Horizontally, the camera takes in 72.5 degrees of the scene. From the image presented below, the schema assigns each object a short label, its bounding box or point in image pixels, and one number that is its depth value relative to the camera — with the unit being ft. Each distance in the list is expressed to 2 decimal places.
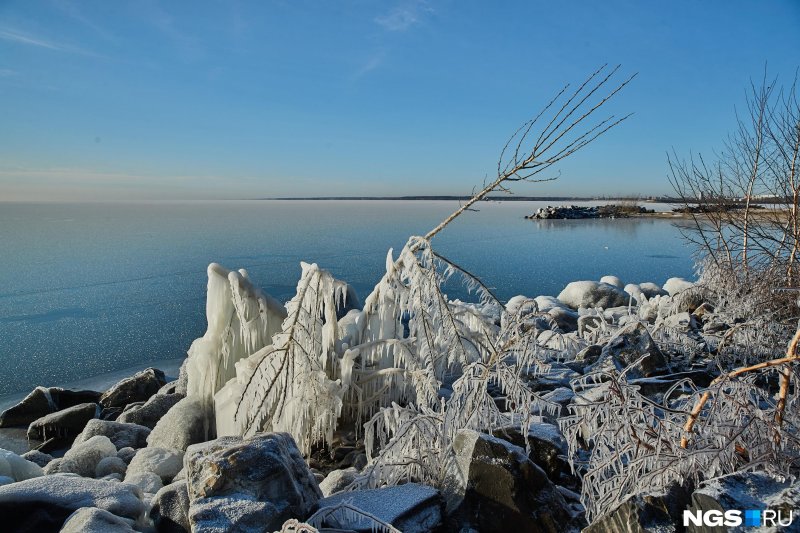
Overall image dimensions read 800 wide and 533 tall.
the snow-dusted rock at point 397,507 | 8.36
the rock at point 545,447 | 11.22
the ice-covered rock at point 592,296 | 40.65
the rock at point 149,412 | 20.88
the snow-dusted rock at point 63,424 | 21.45
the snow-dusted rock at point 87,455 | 15.83
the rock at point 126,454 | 17.30
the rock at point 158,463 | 15.05
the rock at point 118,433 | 18.65
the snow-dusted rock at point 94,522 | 7.97
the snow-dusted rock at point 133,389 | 24.48
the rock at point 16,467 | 13.76
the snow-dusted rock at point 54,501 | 8.80
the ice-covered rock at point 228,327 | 16.52
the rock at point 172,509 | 9.23
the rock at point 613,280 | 46.13
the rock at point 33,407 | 22.89
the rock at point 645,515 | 7.00
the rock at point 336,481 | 11.58
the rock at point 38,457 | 18.35
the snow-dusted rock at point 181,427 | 16.72
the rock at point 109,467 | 15.90
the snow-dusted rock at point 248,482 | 8.02
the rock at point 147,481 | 13.55
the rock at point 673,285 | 42.54
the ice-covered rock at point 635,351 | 17.22
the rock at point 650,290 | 44.91
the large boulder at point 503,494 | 8.80
